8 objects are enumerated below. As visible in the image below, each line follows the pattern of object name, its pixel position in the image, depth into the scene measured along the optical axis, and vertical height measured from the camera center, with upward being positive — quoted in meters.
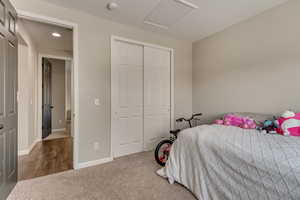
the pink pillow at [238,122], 2.04 -0.35
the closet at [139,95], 2.72 +0.08
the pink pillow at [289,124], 1.63 -0.30
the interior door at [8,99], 1.46 +0.00
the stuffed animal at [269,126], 1.85 -0.37
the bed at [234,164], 1.02 -0.58
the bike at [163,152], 2.31 -0.92
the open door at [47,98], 4.09 +0.01
